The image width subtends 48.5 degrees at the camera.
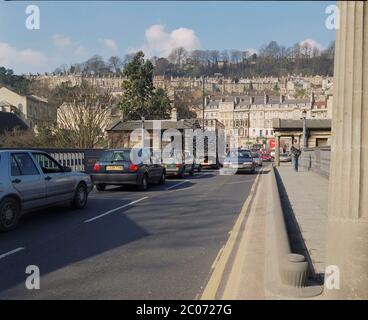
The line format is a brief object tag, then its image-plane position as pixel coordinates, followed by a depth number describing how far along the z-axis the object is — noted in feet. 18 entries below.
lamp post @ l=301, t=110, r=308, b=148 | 113.29
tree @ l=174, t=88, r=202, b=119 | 271.69
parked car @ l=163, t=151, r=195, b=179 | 70.33
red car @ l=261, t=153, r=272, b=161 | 188.08
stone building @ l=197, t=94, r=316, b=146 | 421.18
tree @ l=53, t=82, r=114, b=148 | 94.58
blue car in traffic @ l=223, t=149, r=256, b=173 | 82.64
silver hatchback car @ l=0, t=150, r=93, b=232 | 25.82
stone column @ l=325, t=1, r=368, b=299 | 12.00
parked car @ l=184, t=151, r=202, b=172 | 81.46
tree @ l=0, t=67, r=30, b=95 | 244.05
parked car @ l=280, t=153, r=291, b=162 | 171.83
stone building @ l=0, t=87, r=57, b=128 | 250.21
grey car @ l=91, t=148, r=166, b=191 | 47.88
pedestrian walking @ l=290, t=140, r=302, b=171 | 90.79
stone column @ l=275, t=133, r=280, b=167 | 126.37
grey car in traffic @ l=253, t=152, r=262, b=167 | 124.06
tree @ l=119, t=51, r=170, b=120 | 217.36
